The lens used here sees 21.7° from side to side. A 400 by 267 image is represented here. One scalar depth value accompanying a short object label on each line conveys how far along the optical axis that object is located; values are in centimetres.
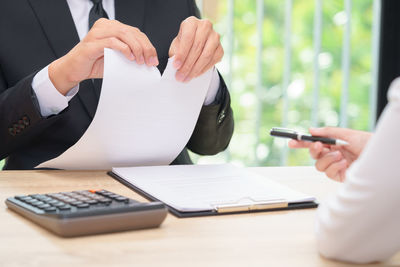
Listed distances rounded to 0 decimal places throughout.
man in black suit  180
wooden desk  133
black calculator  140
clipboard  151
